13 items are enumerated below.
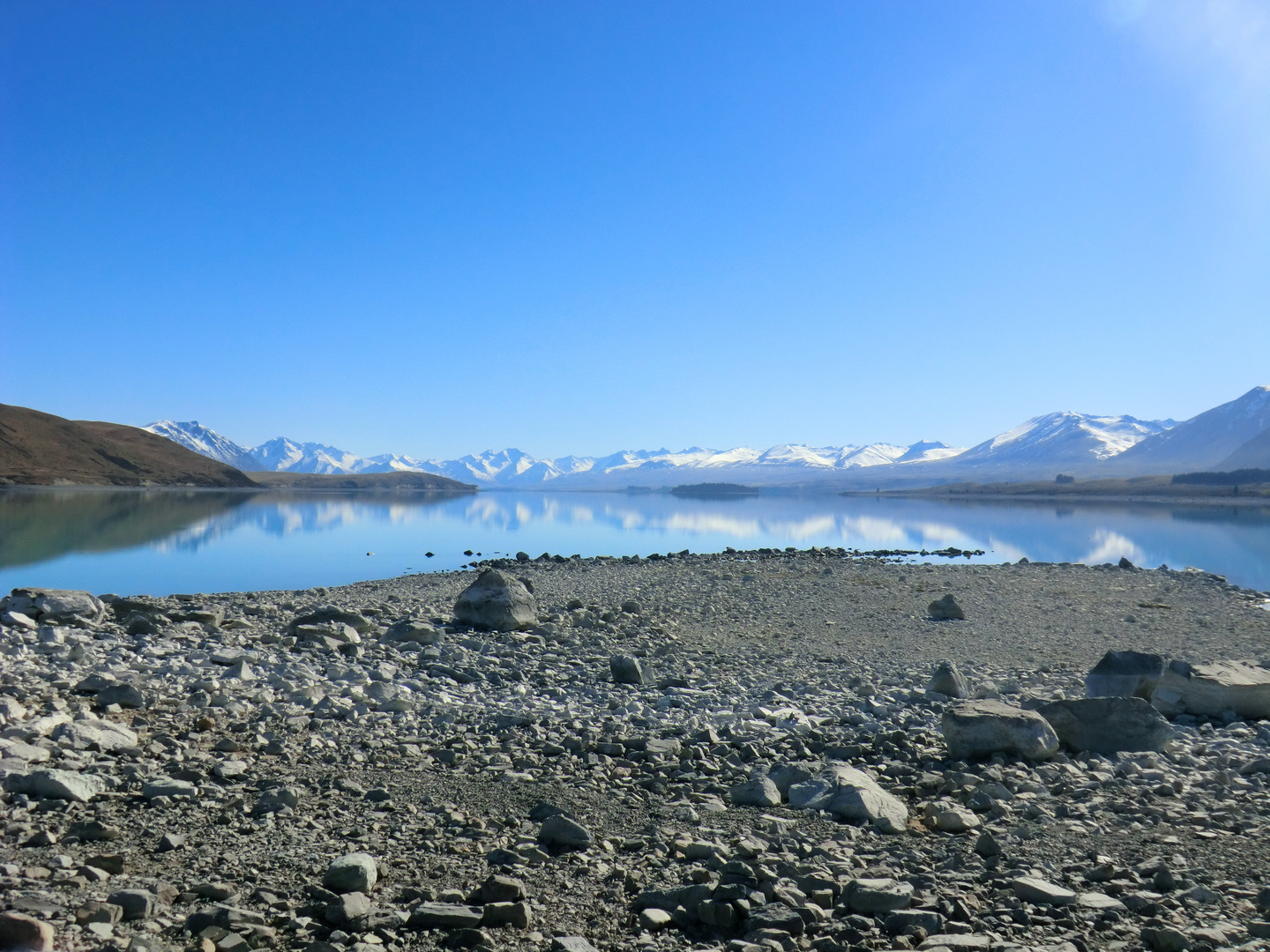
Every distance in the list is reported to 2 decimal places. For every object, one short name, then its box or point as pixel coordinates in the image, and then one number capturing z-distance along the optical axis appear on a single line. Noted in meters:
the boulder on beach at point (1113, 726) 9.08
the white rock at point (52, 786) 6.39
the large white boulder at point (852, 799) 6.84
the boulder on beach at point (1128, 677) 11.61
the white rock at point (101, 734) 7.63
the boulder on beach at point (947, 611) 22.38
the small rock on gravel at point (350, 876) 5.15
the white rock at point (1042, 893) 5.32
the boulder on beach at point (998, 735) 8.69
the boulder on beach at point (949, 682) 12.26
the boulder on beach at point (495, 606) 16.97
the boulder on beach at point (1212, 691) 11.09
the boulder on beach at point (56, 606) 13.79
